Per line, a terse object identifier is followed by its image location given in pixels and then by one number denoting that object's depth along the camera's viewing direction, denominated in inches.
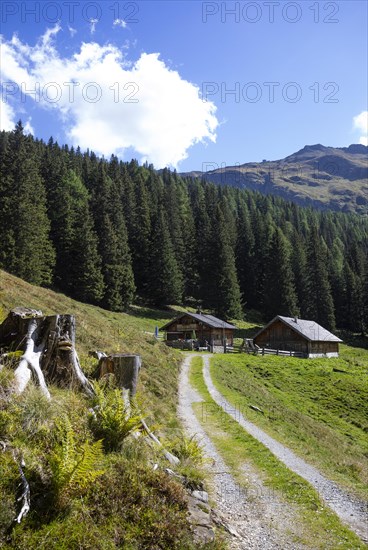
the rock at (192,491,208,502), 297.8
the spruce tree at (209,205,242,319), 2960.1
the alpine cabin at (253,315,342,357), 2158.8
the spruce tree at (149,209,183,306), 2928.2
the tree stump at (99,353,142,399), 390.6
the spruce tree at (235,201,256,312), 3686.0
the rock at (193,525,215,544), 233.4
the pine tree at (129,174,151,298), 3093.0
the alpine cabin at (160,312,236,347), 2121.1
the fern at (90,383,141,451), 280.5
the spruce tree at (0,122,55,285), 1909.4
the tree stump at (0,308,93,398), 346.3
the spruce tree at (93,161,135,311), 2486.5
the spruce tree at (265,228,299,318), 3122.5
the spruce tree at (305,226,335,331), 3233.3
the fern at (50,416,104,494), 210.2
